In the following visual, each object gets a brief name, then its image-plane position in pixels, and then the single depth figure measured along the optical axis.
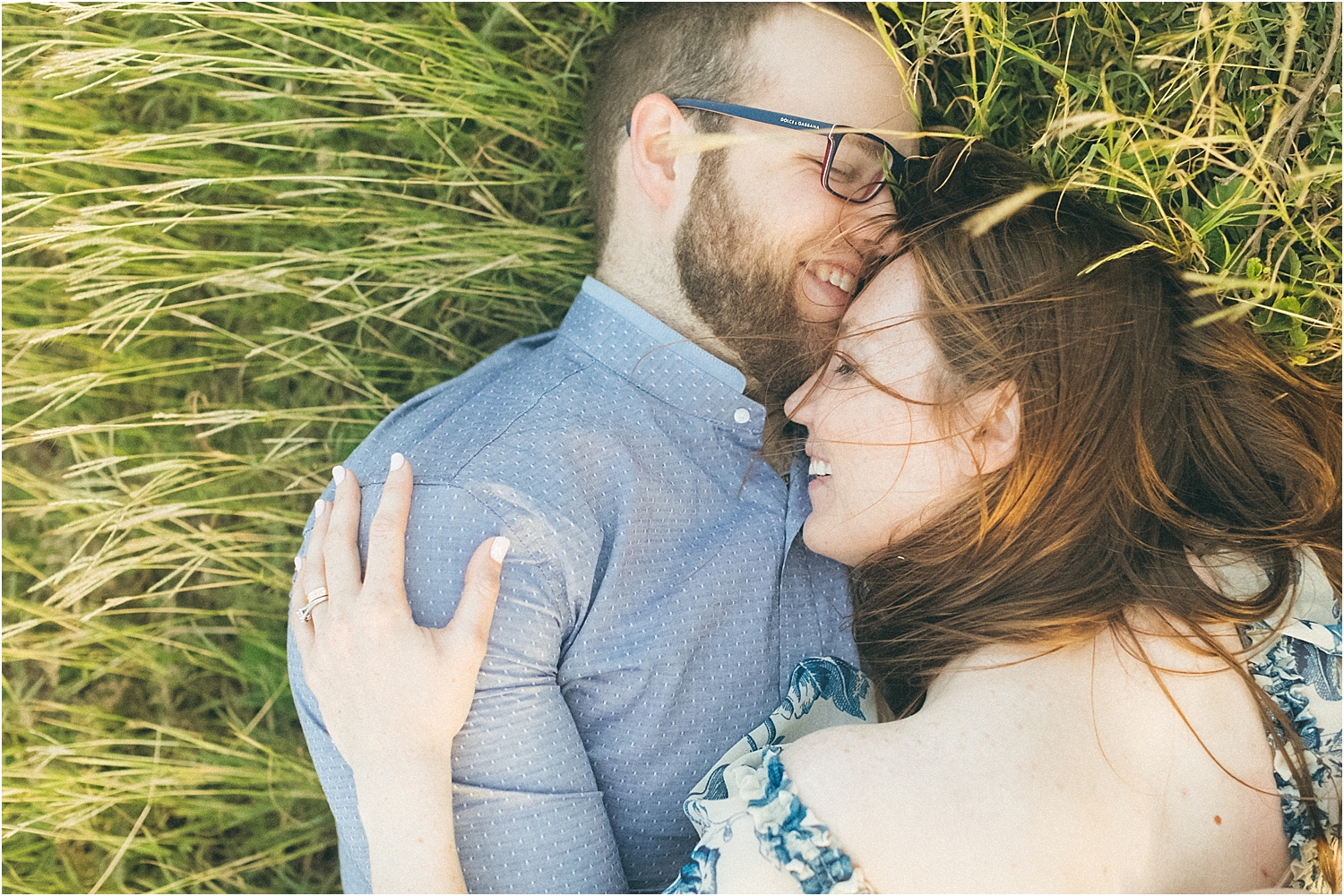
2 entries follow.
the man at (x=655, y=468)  1.03
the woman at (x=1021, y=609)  0.94
